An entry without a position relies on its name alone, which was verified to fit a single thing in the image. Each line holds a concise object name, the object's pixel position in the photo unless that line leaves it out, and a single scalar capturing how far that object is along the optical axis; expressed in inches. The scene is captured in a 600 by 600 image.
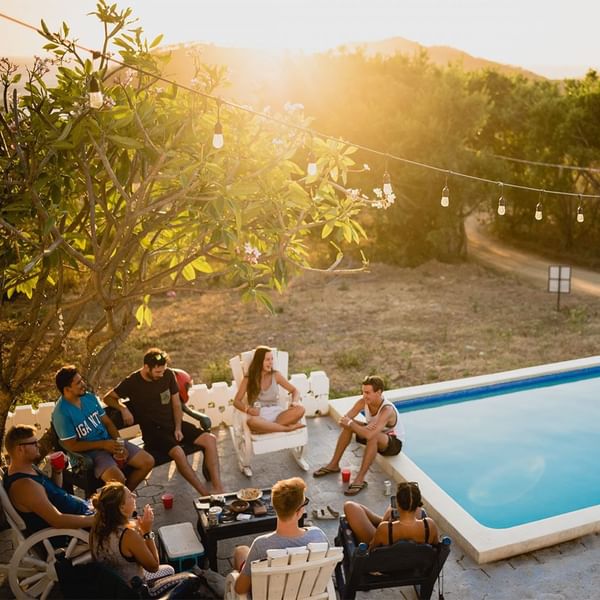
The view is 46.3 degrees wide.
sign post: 622.5
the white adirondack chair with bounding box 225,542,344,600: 158.6
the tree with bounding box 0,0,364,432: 216.2
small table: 206.1
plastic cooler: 197.3
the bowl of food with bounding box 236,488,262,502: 219.9
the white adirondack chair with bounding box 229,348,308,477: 267.7
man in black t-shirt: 256.1
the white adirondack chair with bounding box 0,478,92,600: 187.6
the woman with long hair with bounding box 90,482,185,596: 167.3
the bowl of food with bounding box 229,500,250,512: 214.7
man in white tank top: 267.1
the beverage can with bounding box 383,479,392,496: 257.4
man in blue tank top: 191.2
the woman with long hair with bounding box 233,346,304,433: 273.4
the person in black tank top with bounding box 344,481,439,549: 183.3
